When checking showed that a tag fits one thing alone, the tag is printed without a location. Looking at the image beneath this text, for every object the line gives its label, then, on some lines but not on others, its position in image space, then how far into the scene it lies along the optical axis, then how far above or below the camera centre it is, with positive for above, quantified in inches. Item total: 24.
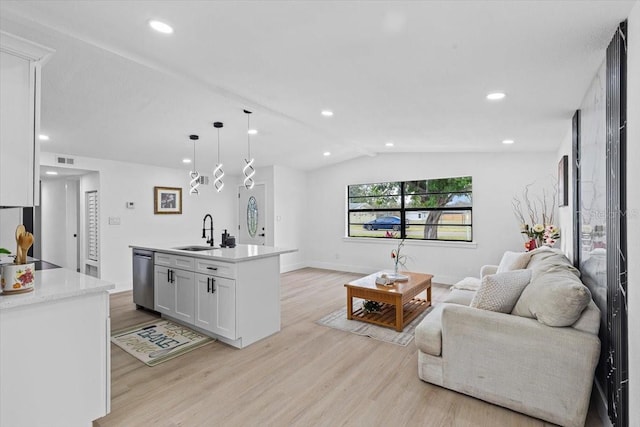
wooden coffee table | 140.0 -38.5
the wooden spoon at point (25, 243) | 70.9 -6.2
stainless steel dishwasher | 159.8 -32.5
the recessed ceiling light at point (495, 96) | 101.2 +36.5
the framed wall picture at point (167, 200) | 236.4 +10.2
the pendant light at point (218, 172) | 157.6 +20.5
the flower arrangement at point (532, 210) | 193.6 +0.3
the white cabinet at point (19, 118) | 65.0 +19.9
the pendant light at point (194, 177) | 175.8 +19.7
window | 228.2 +1.7
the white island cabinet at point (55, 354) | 64.5 -30.0
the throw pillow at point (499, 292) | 89.7 -22.8
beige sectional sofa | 75.4 -34.2
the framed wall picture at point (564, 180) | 133.2 +12.7
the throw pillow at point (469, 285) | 141.4 -32.8
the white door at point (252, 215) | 278.1 -1.8
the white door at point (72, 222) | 252.5 -5.8
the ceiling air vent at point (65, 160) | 191.3 +32.3
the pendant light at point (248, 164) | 153.3 +23.3
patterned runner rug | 116.7 -50.2
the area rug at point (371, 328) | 131.1 -50.8
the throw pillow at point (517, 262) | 126.7 -20.8
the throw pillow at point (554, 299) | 75.6 -21.8
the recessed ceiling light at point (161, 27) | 77.5 +45.5
